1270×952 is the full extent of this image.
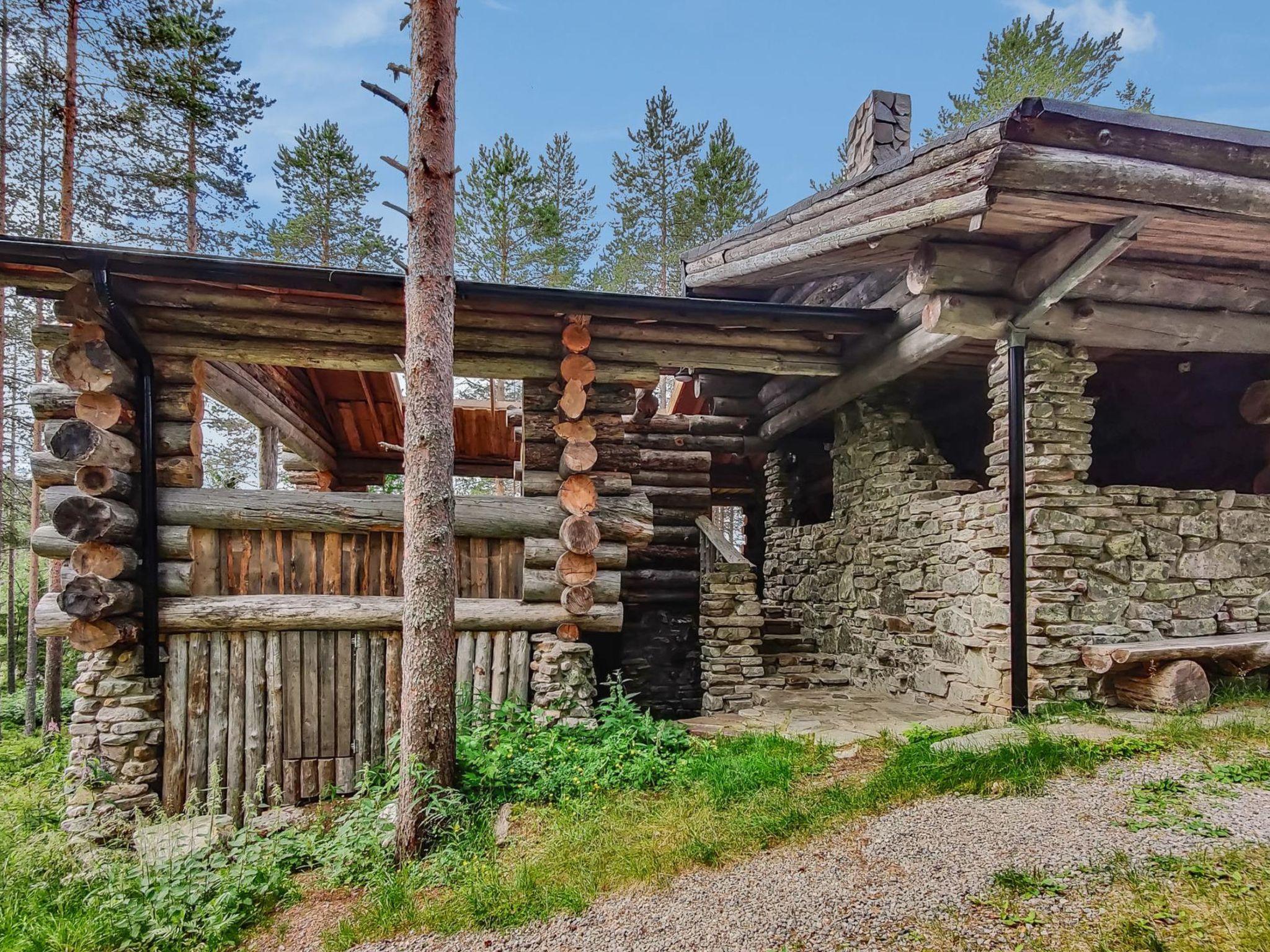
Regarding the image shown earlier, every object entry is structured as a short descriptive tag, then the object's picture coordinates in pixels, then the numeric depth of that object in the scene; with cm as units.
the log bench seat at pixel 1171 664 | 493
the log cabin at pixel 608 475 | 477
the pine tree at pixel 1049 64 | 1302
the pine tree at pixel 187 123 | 962
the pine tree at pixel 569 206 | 1673
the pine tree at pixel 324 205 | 1382
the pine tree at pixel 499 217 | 1491
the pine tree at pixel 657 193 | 1703
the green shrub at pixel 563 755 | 431
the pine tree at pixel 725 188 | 1591
